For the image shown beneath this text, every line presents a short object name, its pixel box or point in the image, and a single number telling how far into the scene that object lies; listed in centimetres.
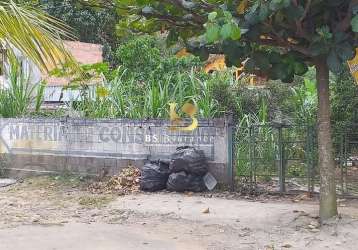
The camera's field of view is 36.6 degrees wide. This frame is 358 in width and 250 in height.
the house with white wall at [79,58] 1382
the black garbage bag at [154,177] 998
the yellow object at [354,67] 850
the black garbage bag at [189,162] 975
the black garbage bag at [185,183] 976
